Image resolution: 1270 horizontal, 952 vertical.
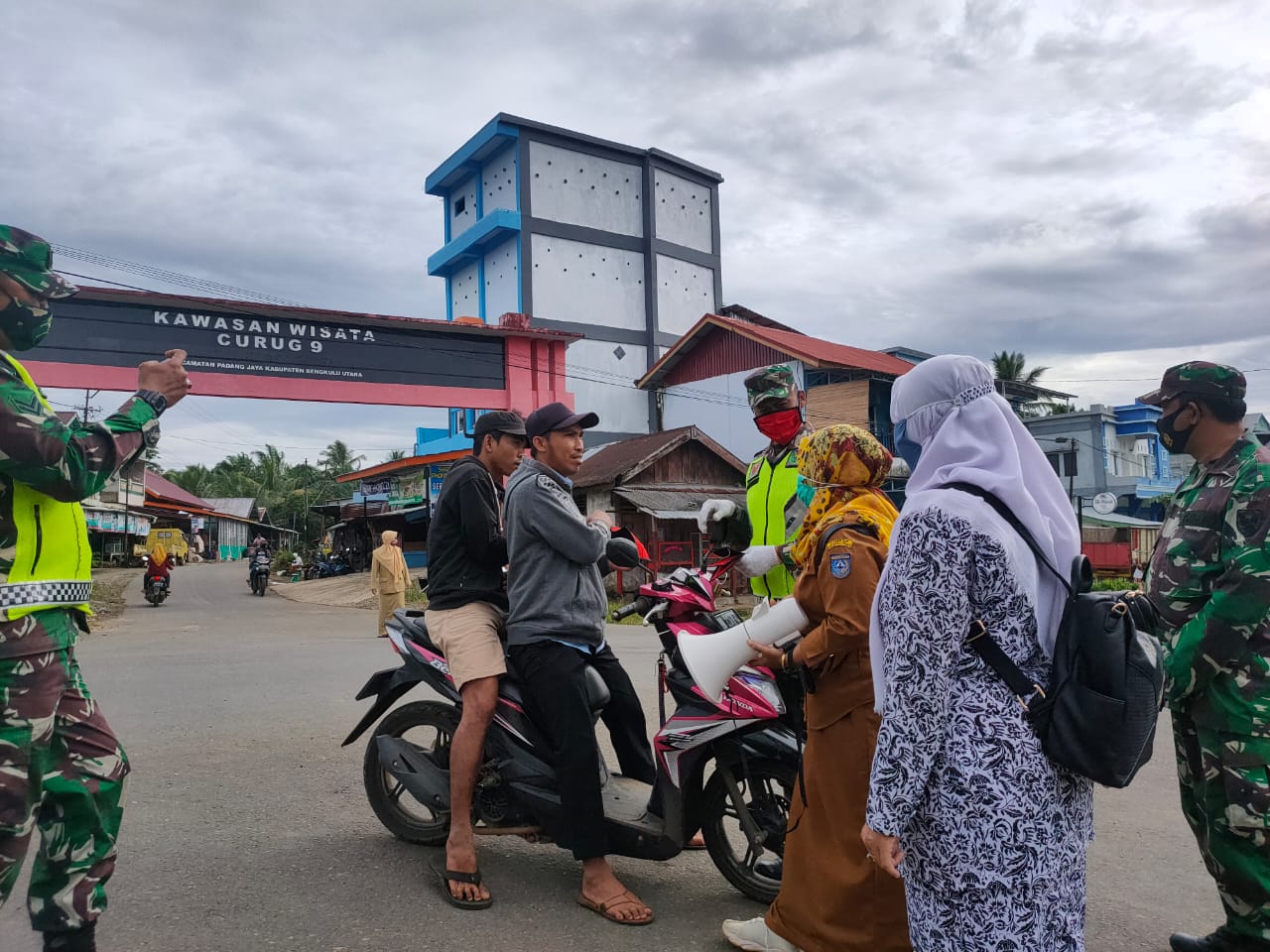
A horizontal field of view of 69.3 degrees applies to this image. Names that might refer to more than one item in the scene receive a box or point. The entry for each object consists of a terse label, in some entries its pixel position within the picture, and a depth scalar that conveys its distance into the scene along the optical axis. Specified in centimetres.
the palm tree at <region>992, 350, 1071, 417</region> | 3587
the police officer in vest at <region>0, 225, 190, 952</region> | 235
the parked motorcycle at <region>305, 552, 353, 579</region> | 3525
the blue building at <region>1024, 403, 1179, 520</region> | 3475
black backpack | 173
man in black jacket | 356
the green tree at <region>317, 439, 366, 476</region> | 5744
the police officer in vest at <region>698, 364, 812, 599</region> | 385
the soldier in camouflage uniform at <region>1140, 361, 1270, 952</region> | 276
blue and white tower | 3262
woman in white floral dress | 183
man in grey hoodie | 342
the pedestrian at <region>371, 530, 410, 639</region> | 1316
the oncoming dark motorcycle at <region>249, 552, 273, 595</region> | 2680
